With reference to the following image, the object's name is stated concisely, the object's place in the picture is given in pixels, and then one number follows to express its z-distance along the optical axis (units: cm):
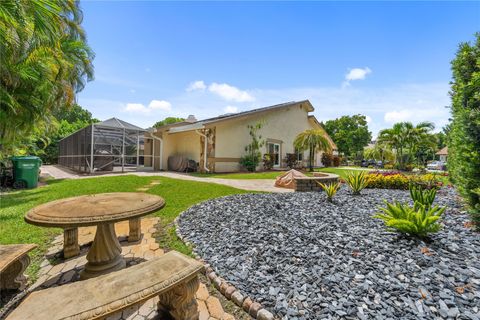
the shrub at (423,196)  366
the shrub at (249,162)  1420
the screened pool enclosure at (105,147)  1268
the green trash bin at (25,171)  792
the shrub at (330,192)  492
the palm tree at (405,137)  1675
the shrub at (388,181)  681
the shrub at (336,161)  2244
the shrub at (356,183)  564
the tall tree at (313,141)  1487
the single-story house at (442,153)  3819
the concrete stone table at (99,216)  205
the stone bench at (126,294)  124
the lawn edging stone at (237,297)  183
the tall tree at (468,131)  289
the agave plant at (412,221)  265
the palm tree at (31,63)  201
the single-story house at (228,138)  1292
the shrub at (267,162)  1530
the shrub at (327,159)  2124
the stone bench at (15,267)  213
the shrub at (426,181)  586
